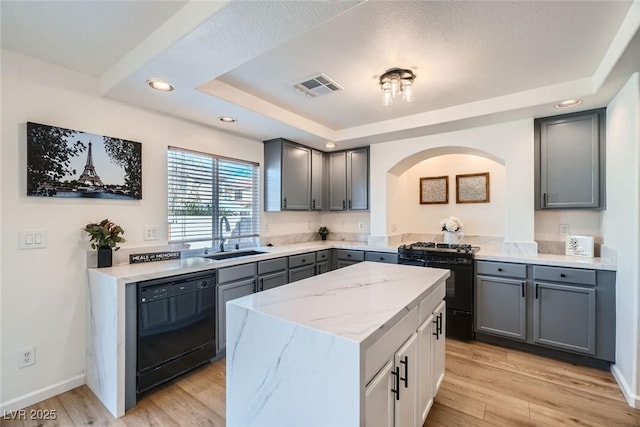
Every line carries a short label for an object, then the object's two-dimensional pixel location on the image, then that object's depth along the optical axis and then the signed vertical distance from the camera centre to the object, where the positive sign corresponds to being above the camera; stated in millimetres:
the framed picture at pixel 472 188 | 3836 +317
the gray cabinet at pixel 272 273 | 3131 -682
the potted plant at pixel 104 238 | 2275 -204
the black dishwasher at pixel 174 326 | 2152 -914
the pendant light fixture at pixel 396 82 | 2275 +1023
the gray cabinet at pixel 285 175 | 3779 +487
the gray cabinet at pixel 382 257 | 3650 -575
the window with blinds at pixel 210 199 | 2977 +145
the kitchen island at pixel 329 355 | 1055 -592
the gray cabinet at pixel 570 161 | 2744 +493
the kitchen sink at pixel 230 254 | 3156 -476
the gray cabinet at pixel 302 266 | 3521 -673
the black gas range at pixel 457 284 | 3113 -785
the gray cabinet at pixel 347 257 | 3889 -608
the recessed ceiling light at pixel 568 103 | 2548 +965
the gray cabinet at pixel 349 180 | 4160 +469
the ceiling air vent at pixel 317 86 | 2435 +1102
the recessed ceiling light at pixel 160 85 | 2170 +968
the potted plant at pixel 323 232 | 4742 -326
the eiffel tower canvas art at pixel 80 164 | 2088 +379
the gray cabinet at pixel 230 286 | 2709 -719
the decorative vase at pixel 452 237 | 3801 -335
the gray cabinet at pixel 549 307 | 2516 -901
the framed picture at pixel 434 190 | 4141 +308
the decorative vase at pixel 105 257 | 2323 -355
